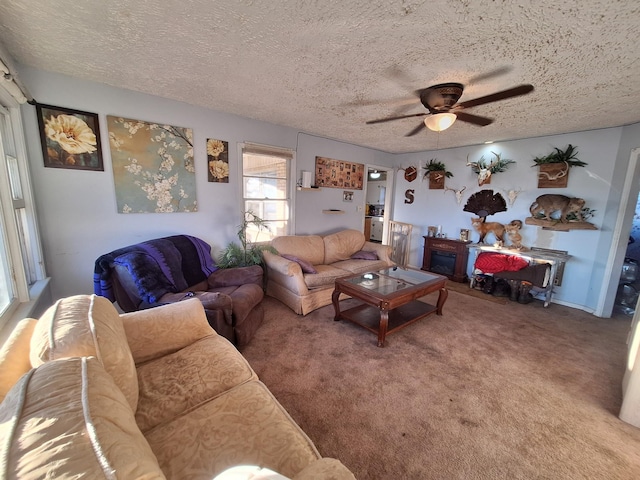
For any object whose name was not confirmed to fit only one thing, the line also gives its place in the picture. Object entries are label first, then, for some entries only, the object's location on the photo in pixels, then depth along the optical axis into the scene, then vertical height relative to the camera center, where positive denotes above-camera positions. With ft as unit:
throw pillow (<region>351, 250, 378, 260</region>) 12.71 -2.95
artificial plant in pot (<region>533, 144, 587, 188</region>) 11.06 +1.72
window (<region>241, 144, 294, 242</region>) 11.28 +0.42
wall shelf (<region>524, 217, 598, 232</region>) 10.72 -0.96
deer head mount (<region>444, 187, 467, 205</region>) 14.71 +0.45
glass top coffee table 7.81 -3.23
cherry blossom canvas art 8.20 +0.92
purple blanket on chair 6.50 -2.17
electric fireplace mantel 14.24 -3.43
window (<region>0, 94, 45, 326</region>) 5.61 -0.88
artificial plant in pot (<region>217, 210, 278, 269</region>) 10.10 -2.35
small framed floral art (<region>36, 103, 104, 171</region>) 7.16 +1.56
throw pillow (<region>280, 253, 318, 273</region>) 10.28 -2.84
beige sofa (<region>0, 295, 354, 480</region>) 1.74 -2.41
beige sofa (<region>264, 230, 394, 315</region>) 9.74 -3.15
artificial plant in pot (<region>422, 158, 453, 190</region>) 15.31 +1.67
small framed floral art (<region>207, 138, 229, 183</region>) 9.98 +1.39
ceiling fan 6.73 +2.69
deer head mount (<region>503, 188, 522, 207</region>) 12.73 +0.41
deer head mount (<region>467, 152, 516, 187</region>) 13.05 +1.87
